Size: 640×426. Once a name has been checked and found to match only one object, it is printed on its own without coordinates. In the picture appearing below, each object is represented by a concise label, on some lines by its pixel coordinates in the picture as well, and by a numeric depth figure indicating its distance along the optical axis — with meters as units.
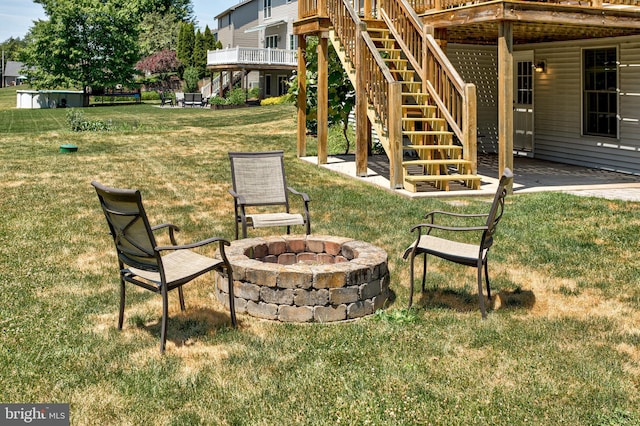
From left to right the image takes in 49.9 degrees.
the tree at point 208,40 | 46.13
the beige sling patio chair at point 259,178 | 7.76
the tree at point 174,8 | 55.38
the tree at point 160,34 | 52.16
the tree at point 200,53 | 46.03
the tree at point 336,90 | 15.95
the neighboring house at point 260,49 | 35.00
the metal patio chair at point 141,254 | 4.43
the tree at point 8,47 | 117.81
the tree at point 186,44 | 47.09
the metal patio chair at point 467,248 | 5.08
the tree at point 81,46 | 41.97
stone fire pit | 5.09
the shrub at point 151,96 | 46.56
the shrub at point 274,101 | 33.81
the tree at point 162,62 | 48.12
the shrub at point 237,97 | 35.44
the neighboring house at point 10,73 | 104.47
